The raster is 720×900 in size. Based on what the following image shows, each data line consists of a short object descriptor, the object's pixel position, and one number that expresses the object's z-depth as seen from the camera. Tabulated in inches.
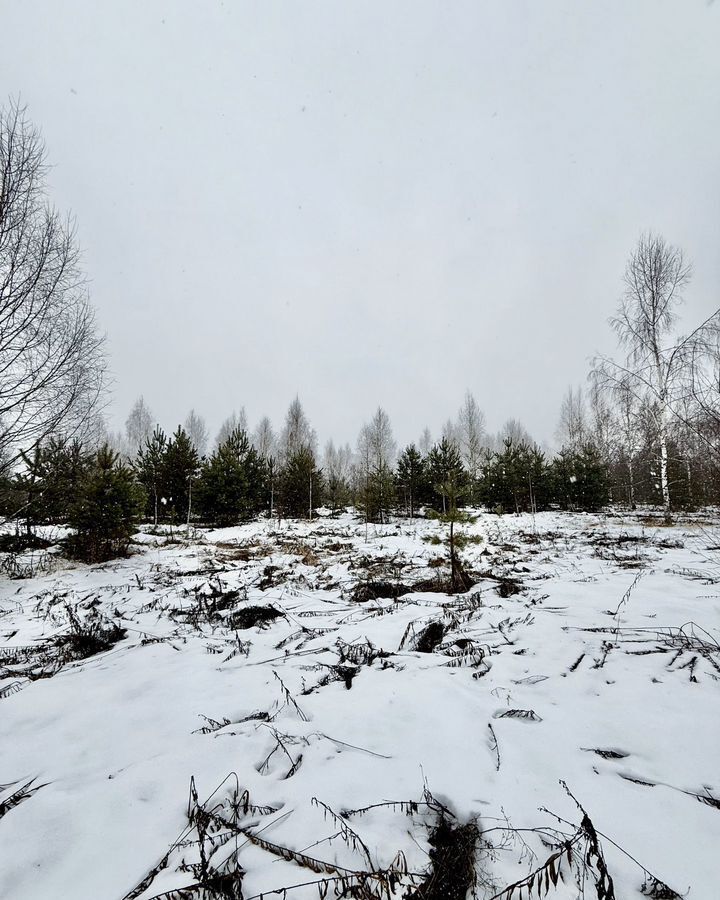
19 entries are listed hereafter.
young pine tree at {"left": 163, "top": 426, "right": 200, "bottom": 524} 758.5
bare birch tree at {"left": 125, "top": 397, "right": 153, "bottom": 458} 1584.6
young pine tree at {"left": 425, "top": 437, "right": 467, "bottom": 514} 858.8
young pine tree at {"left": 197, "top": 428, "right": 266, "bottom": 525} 737.6
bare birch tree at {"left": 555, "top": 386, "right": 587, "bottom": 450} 1309.1
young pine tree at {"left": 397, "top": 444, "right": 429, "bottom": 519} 916.6
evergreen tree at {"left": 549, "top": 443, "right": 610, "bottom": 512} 830.5
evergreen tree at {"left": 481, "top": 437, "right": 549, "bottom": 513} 863.1
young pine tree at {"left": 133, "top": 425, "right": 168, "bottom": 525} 758.5
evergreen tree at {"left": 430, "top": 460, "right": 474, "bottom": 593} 196.5
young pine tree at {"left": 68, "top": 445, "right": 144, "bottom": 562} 355.3
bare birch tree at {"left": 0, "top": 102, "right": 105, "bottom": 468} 218.7
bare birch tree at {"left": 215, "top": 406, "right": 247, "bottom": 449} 1856.5
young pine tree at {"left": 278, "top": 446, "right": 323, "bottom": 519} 855.7
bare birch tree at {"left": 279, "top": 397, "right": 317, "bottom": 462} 1114.2
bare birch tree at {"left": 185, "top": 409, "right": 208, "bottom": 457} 1705.2
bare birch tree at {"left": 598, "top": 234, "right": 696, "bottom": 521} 478.9
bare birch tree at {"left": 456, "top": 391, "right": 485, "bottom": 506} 1328.7
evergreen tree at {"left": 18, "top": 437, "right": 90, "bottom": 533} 309.6
